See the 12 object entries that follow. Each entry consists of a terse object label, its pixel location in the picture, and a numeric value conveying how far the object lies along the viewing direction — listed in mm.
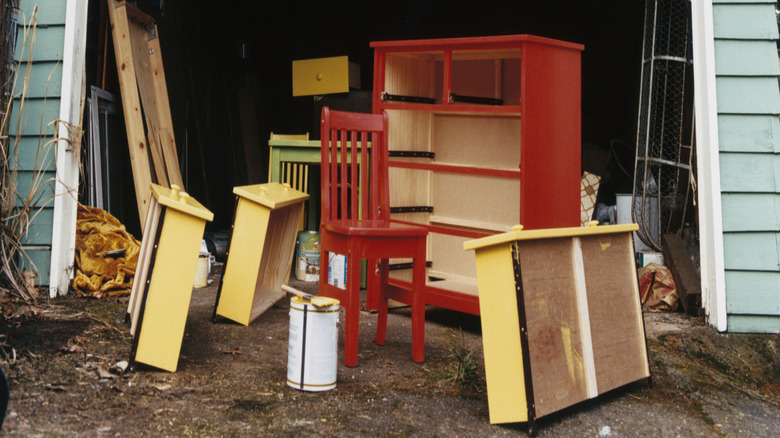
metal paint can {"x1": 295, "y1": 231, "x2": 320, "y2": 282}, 5445
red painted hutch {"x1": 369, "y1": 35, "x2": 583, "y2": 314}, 3945
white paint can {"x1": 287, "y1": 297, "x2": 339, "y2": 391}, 2973
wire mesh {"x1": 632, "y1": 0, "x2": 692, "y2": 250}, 5461
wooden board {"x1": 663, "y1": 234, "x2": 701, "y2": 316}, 4629
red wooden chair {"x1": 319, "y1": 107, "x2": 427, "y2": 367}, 3391
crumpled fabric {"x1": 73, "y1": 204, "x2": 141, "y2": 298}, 4391
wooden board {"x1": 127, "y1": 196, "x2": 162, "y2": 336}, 3223
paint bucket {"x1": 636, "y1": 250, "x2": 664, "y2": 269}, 5141
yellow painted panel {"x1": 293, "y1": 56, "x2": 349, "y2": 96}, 6504
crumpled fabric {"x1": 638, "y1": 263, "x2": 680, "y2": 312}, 4754
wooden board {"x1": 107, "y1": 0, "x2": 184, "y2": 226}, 5039
